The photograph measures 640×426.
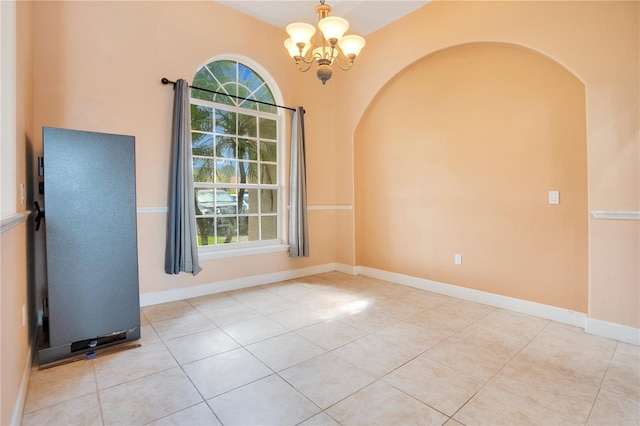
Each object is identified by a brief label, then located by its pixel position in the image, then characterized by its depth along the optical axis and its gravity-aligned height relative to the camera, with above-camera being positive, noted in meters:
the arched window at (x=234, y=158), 3.64 +0.69
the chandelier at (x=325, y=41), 2.39 +1.40
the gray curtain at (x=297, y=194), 4.19 +0.24
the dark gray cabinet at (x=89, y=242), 2.08 -0.19
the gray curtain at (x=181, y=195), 3.20 +0.19
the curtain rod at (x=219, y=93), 3.24 +1.42
